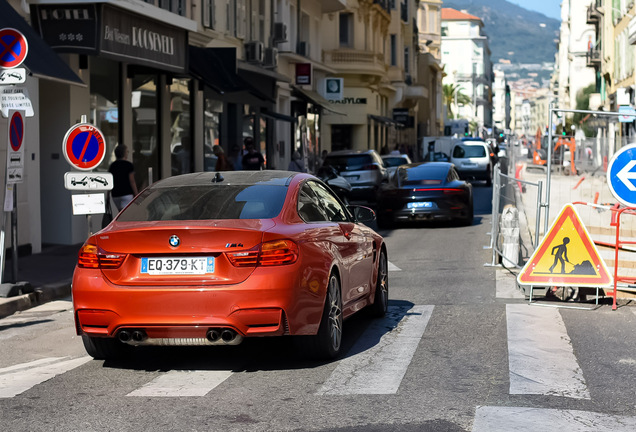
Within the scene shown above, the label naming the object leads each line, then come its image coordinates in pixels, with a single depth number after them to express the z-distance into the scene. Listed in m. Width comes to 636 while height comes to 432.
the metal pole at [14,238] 12.23
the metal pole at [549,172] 11.66
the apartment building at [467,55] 174.25
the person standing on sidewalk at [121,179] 16.39
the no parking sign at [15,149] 12.03
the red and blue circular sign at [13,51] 12.03
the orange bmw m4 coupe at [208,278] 7.30
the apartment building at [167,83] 17.31
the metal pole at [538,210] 12.78
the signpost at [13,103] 11.94
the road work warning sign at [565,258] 10.96
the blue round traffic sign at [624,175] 11.02
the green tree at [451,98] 139.36
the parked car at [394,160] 38.75
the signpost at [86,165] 13.33
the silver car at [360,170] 30.03
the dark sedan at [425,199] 22.45
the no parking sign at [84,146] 13.39
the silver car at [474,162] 47.75
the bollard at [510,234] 14.06
